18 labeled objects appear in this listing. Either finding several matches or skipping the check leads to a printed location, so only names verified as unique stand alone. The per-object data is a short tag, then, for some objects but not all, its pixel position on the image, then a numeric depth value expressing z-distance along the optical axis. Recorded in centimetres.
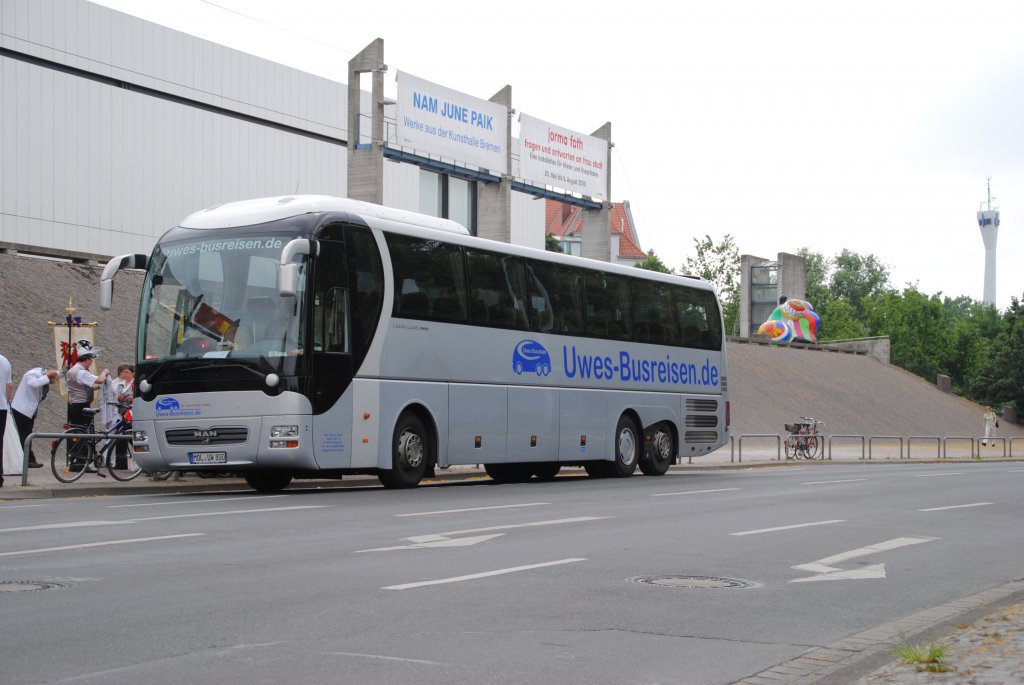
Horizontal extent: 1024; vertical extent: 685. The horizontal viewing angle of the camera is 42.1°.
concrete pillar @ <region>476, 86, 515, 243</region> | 4619
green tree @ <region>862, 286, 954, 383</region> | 11219
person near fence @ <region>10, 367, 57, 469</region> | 2009
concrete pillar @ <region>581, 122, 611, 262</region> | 5256
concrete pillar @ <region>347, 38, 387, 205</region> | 3831
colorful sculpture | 8088
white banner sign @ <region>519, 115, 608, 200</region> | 4878
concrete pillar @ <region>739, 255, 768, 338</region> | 8362
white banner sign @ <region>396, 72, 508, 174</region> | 4159
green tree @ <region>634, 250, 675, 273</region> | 12034
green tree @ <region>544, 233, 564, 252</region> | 10371
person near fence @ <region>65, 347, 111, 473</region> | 2081
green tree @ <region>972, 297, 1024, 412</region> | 8406
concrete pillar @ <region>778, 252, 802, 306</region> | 8250
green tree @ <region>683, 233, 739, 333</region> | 11144
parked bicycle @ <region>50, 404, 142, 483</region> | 1926
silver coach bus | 1759
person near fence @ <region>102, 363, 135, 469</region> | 2133
